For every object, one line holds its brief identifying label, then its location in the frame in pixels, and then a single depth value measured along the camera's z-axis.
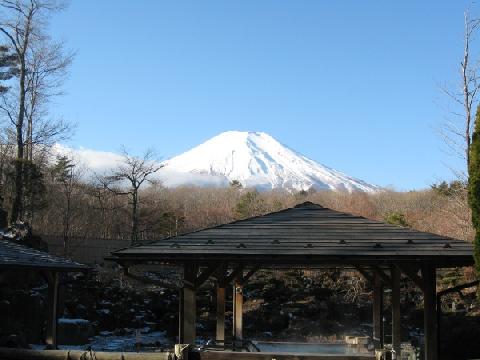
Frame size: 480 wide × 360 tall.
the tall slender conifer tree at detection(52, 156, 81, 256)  33.19
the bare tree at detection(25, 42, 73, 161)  30.05
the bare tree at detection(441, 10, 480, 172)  21.47
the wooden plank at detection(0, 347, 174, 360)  7.61
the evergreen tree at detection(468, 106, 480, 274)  9.17
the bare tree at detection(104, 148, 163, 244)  35.08
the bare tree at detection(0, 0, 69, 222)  26.23
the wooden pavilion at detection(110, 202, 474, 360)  10.02
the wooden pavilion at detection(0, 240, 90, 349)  12.01
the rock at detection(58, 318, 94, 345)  19.58
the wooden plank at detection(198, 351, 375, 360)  7.45
